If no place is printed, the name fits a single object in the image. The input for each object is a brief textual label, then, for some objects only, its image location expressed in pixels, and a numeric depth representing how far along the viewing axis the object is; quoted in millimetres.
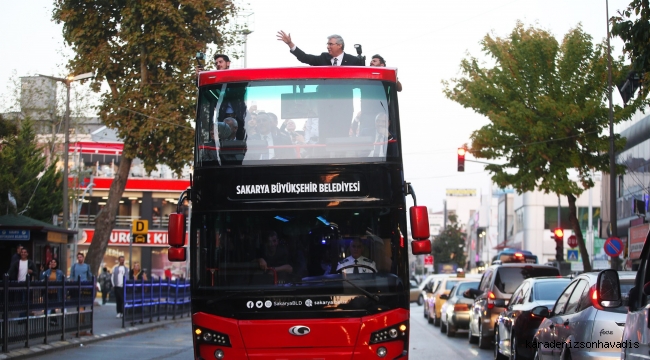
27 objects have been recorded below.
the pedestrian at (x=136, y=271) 39281
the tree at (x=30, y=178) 47594
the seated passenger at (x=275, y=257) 9938
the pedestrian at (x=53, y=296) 19281
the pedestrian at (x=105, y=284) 44156
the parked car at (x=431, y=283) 31819
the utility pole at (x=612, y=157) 31484
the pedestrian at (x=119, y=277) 28172
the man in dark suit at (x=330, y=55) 11955
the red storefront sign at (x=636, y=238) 38881
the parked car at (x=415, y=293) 50844
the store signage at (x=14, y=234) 24891
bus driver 9914
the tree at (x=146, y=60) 30547
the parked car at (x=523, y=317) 13297
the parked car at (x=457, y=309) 23875
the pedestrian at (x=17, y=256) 22134
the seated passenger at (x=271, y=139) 10180
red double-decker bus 9766
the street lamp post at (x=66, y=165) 33875
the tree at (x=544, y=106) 34344
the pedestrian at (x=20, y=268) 21922
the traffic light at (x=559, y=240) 38344
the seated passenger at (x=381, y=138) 10156
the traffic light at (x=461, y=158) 34562
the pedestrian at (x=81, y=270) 24922
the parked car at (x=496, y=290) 18469
